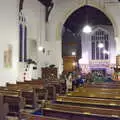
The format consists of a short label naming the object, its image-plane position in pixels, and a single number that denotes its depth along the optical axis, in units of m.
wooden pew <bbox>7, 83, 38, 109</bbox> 5.31
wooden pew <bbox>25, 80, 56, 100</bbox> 6.36
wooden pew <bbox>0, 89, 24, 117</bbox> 4.50
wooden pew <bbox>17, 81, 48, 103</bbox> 5.97
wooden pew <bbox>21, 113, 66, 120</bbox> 2.12
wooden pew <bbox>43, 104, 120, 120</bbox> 2.47
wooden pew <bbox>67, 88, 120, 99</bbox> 3.99
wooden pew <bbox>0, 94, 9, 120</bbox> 3.91
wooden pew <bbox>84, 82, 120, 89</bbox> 5.70
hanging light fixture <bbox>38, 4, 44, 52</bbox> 11.00
